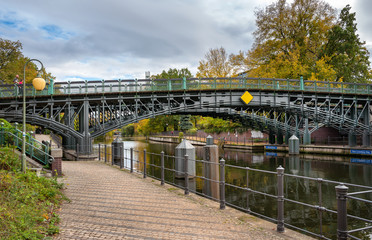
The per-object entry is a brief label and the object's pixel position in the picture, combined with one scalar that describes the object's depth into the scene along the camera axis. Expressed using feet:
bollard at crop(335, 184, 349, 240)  15.03
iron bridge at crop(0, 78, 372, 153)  84.74
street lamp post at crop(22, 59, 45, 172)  32.25
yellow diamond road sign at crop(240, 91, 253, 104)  101.76
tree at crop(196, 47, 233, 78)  152.46
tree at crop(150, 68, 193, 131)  211.43
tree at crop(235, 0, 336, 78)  126.21
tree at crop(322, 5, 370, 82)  127.13
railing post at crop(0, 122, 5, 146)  37.88
